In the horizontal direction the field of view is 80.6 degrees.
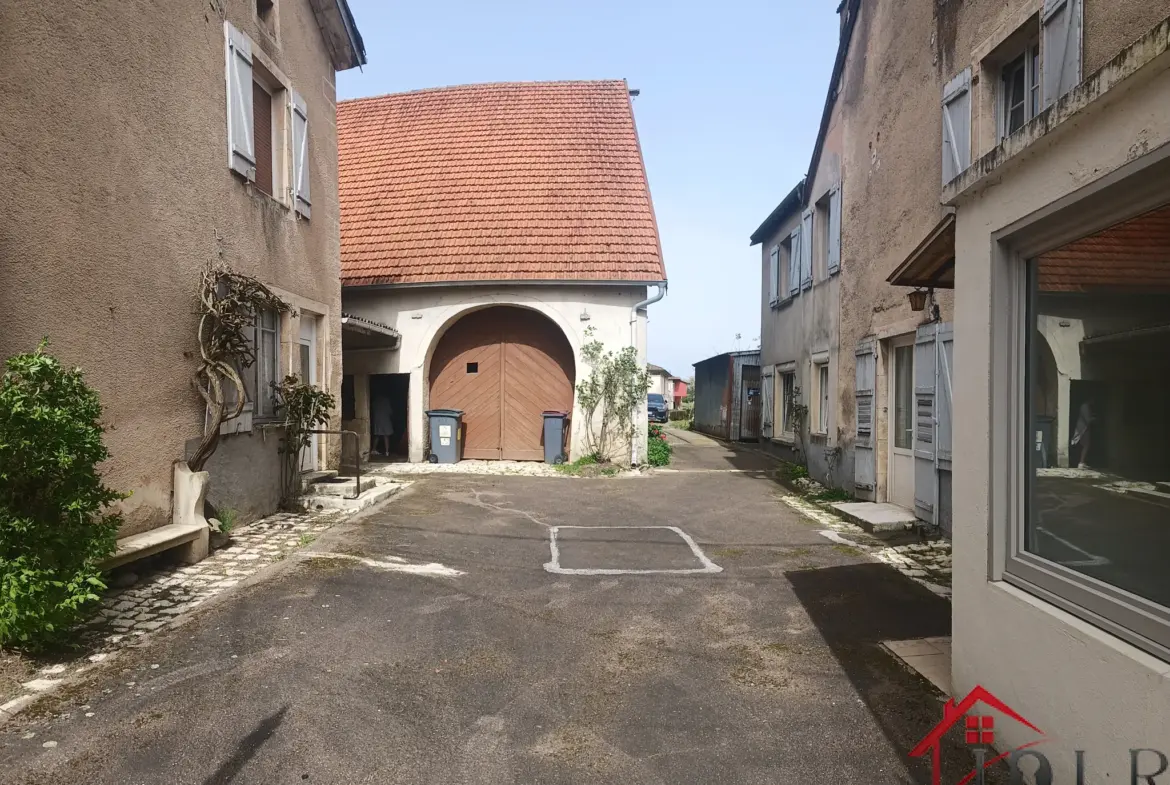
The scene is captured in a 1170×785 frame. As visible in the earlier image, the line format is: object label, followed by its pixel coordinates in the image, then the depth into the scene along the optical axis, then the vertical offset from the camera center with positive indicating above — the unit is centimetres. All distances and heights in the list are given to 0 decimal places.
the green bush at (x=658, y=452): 1298 -109
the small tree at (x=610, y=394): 1202 +2
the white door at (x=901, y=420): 793 -28
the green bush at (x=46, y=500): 349 -59
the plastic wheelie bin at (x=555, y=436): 1251 -75
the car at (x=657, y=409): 3143 -63
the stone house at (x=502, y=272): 1224 +217
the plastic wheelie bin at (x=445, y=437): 1259 -79
